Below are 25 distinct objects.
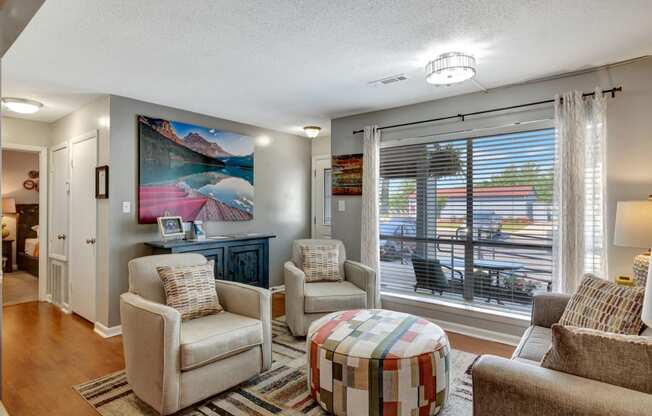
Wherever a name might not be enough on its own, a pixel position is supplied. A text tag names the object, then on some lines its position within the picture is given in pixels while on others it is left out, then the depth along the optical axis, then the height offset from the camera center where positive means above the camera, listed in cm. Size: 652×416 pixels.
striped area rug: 215 -123
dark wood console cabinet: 360 -53
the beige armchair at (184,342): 204 -83
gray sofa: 108 -60
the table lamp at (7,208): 684 -1
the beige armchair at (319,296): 326 -83
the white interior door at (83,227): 375 -22
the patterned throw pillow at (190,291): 246 -59
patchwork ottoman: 192 -91
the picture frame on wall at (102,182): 352 +25
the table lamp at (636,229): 225 -15
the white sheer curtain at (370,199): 404 +8
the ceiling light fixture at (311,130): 470 +101
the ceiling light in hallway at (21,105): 362 +105
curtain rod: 278 +90
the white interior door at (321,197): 566 +15
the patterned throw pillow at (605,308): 179 -54
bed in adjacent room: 666 -45
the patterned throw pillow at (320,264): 370 -60
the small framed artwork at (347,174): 433 +40
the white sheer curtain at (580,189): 280 +13
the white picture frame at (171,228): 369 -22
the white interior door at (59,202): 429 +6
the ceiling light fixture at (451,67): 253 +99
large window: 322 -12
